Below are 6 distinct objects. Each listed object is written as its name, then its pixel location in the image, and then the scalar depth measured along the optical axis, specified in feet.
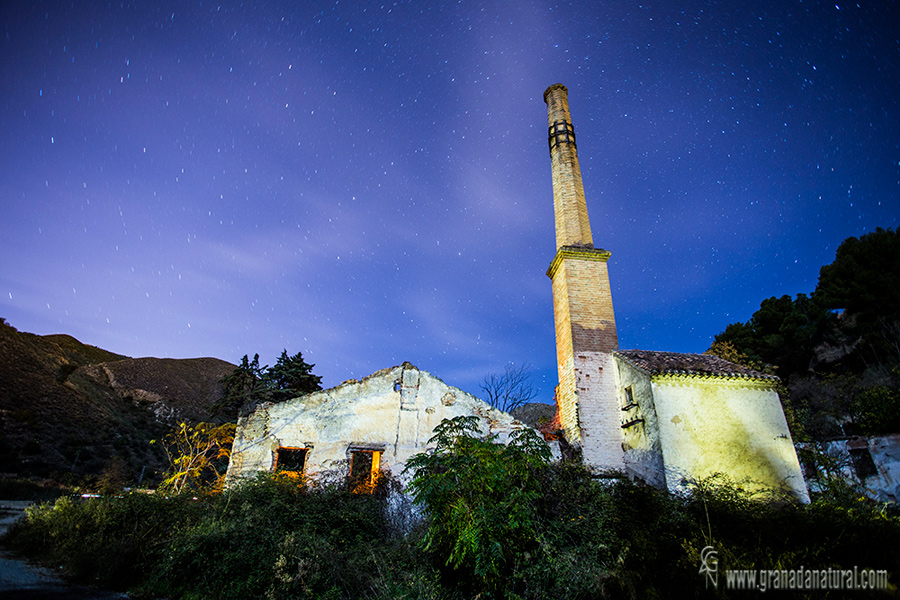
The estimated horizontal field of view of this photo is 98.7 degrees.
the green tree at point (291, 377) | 75.87
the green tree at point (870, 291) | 65.98
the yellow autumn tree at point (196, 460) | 35.60
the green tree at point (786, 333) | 76.38
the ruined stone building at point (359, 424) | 34.37
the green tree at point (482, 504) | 17.02
